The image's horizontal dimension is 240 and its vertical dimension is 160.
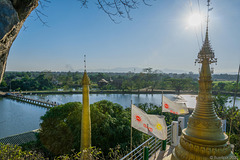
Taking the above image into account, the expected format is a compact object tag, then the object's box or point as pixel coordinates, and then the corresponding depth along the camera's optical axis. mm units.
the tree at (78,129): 7895
